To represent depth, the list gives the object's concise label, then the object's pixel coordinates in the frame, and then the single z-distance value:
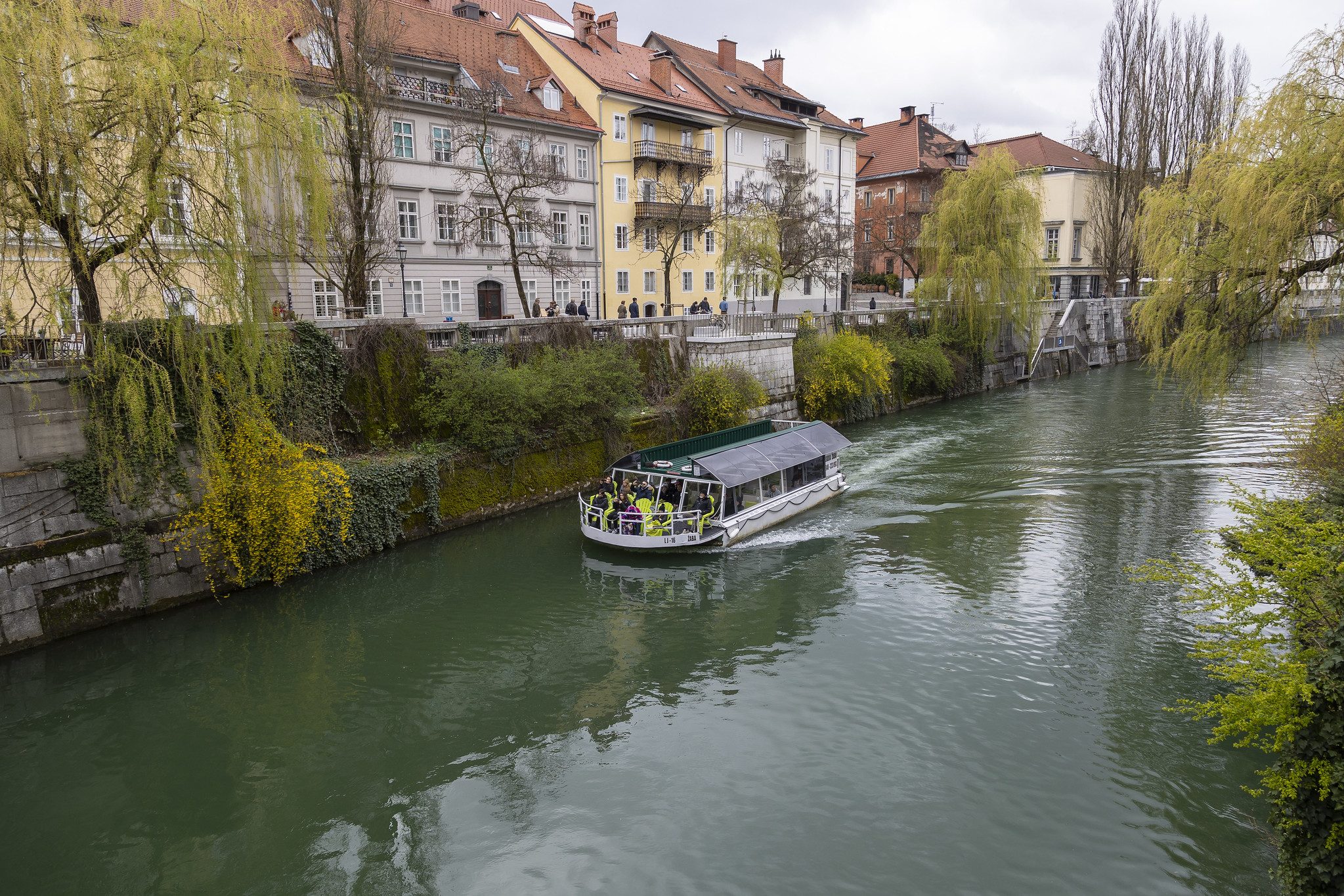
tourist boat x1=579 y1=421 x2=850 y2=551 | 18.45
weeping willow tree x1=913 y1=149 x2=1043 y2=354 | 36.16
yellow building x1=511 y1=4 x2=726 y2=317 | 35.44
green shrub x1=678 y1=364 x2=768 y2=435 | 26.06
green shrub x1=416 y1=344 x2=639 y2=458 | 20.38
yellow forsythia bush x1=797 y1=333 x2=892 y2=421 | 31.41
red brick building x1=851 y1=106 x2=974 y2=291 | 54.44
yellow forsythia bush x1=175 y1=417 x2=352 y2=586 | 14.93
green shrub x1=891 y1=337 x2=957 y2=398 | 36.06
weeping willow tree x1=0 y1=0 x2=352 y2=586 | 11.94
